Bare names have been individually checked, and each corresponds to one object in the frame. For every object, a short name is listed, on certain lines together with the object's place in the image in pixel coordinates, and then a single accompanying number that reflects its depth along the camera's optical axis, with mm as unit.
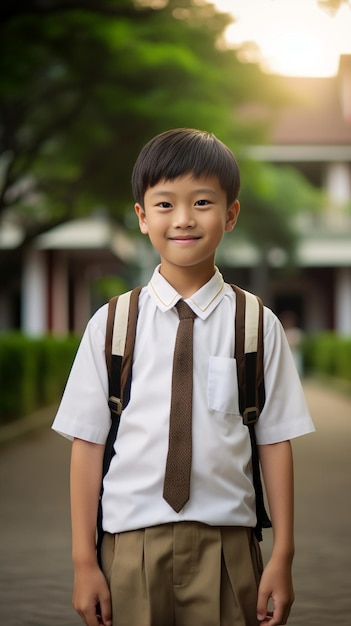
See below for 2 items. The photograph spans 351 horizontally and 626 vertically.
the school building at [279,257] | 28031
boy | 2271
